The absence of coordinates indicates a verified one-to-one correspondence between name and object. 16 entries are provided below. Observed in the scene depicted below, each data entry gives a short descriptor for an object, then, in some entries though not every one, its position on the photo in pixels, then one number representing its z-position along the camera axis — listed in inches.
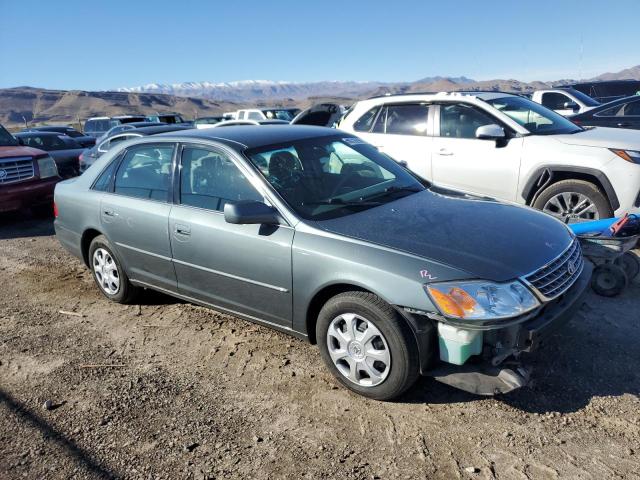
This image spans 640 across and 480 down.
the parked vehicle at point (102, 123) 911.7
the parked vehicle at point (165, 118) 975.9
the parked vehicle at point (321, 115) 361.1
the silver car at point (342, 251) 113.1
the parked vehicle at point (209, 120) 1024.4
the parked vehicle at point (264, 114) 892.6
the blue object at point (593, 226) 177.3
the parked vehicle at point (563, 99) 529.7
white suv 218.4
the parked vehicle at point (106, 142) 423.4
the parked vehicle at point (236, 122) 513.1
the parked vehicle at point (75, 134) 674.0
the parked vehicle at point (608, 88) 681.6
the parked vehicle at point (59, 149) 532.5
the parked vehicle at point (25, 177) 335.0
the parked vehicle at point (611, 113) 358.0
